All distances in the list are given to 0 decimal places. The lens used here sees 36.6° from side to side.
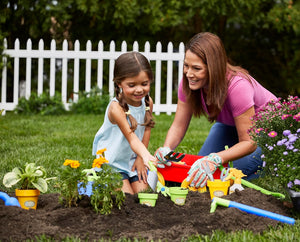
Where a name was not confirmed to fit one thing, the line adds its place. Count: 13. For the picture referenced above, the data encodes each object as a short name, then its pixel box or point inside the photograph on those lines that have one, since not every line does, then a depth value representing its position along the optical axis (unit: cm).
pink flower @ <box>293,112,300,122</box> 233
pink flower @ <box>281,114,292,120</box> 237
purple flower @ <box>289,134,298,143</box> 225
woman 289
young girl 305
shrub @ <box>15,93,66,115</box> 732
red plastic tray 293
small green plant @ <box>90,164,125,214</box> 228
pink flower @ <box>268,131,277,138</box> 233
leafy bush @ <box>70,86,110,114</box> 728
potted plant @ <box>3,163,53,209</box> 240
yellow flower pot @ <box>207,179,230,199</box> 263
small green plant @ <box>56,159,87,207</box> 227
